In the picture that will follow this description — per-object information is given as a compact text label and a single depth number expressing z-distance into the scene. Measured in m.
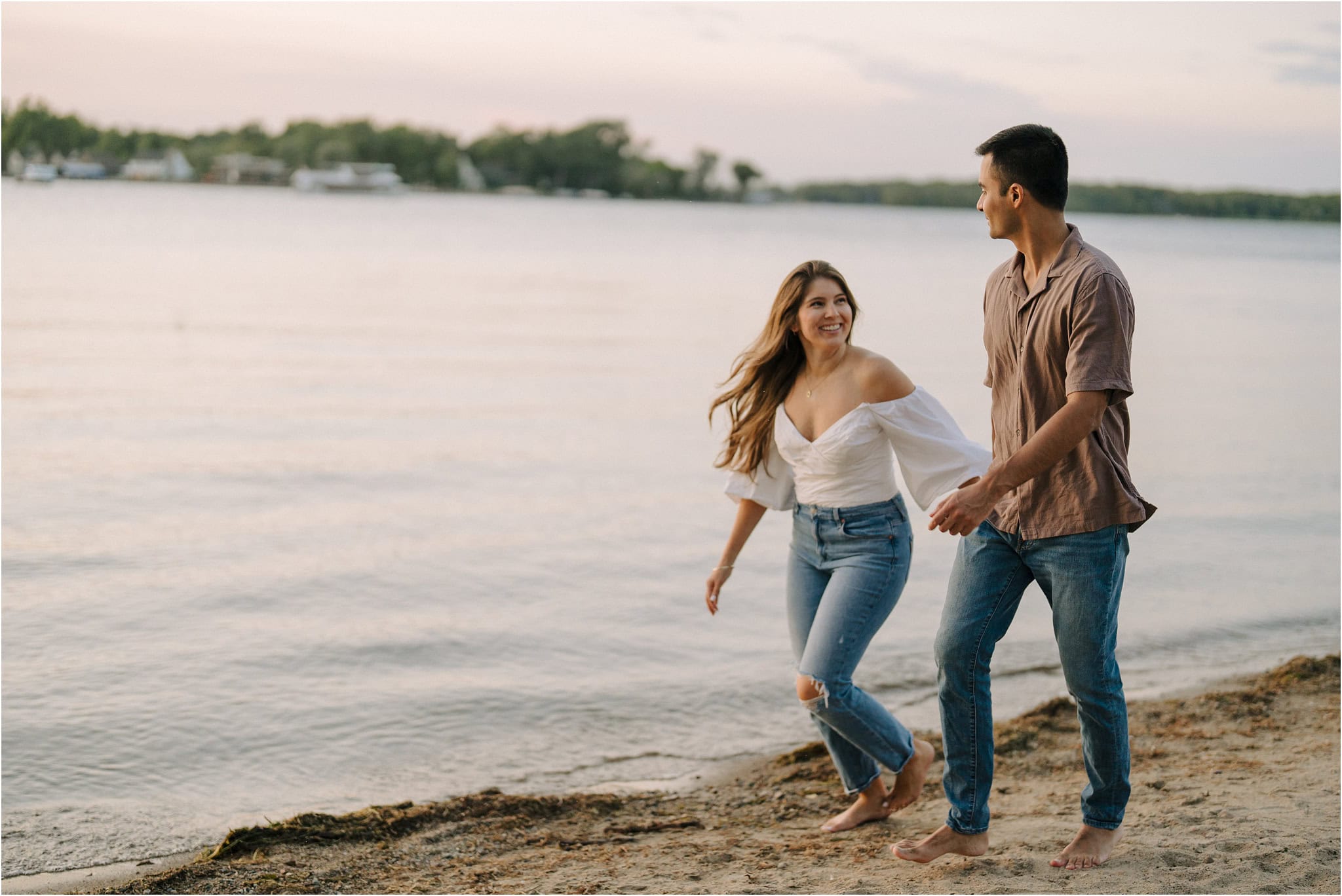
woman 4.44
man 3.56
